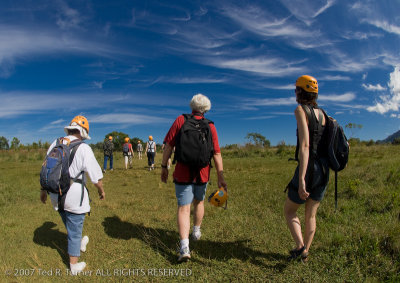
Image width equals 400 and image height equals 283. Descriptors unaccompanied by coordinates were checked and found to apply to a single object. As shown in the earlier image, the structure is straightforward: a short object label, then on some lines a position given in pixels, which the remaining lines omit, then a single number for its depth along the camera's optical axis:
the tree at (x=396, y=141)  28.17
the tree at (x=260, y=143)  27.84
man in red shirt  3.08
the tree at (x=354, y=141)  26.50
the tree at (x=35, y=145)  35.35
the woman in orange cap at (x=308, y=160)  2.55
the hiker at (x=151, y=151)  13.71
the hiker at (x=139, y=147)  20.20
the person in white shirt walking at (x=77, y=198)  2.92
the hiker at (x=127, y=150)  13.95
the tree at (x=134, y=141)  81.00
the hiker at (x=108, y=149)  13.40
